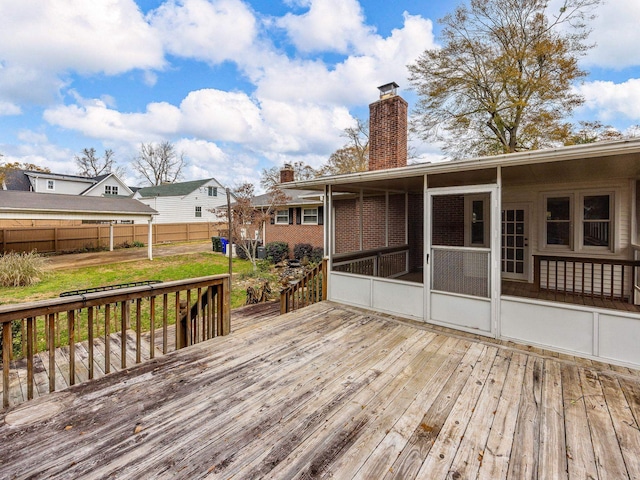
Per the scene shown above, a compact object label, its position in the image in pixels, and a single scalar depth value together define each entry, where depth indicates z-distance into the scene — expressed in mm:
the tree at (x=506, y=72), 12367
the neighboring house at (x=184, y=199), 26422
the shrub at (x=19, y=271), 9930
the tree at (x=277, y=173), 26891
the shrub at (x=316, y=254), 13352
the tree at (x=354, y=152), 23500
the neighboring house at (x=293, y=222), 13992
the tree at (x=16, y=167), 19297
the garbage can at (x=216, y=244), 17594
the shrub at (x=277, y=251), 14484
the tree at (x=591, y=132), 12758
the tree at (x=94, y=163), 35281
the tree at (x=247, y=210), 13938
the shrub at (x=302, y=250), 13971
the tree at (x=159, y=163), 35312
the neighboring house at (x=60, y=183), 23766
